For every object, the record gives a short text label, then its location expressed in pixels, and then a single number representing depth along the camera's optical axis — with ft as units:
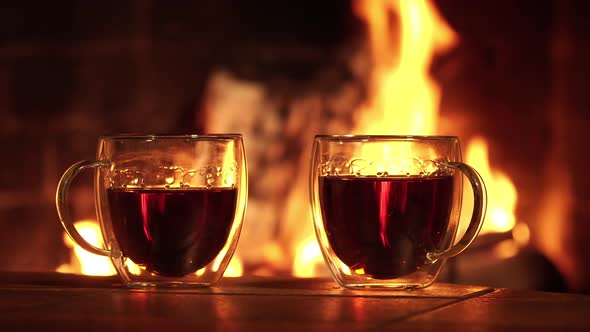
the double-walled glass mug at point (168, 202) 6.02
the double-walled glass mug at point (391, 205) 5.92
